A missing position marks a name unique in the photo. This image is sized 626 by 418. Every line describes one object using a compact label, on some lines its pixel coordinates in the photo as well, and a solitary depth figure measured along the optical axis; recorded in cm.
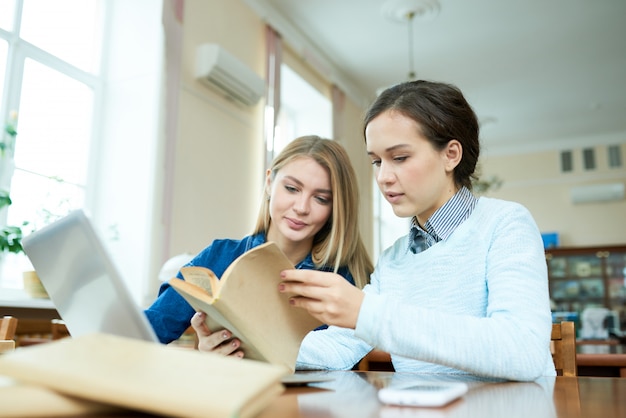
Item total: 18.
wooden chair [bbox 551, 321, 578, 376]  116
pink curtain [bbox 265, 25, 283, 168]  434
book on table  41
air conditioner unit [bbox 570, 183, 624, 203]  730
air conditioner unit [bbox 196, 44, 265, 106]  365
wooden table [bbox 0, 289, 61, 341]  252
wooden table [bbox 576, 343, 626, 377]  176
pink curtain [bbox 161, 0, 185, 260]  329
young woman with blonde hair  152
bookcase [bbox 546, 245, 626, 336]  698
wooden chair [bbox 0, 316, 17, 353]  135
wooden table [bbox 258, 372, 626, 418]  54
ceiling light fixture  445
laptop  61
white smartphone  57
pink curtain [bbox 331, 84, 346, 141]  562
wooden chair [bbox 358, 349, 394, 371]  138
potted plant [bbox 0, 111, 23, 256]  248
